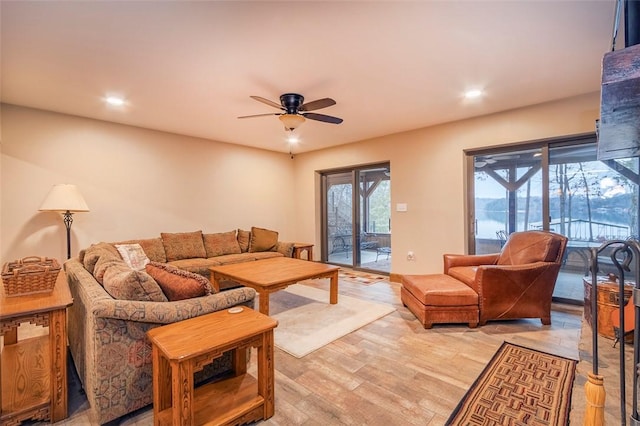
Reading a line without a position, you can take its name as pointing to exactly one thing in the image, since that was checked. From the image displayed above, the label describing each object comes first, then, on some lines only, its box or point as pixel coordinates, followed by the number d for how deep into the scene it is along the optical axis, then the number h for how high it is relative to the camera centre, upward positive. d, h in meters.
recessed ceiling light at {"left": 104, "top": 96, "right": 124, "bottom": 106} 3.34 +1.28
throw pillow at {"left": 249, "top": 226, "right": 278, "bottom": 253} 5.37 -0.55
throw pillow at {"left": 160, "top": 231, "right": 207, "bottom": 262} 4.44 -0.53
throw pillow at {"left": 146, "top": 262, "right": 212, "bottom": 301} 1.93 -0.48
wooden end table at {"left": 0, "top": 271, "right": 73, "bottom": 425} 1.61 -0.95
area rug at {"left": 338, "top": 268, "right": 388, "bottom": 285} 4.96 -1.20
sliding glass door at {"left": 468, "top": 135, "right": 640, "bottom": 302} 3.39 +0.13
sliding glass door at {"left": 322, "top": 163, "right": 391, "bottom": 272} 5.55 -0.15
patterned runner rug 1.72 -1.21
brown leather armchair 2.97 -0.78
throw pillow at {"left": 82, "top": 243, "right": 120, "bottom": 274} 2.41 -0.38
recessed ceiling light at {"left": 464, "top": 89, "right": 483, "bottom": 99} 3.21 +1.28
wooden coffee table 3.07 -0.74
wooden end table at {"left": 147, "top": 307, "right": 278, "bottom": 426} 1.39 -0.83
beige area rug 2.73 -1.21
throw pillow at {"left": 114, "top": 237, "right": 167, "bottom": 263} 4.19 -0.54
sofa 1.64 -0.63
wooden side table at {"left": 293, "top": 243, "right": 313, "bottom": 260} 5.43 -0.75
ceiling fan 3.14 +1.07
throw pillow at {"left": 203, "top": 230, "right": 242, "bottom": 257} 4.86 -0.56
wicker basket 1.79 -0.41
